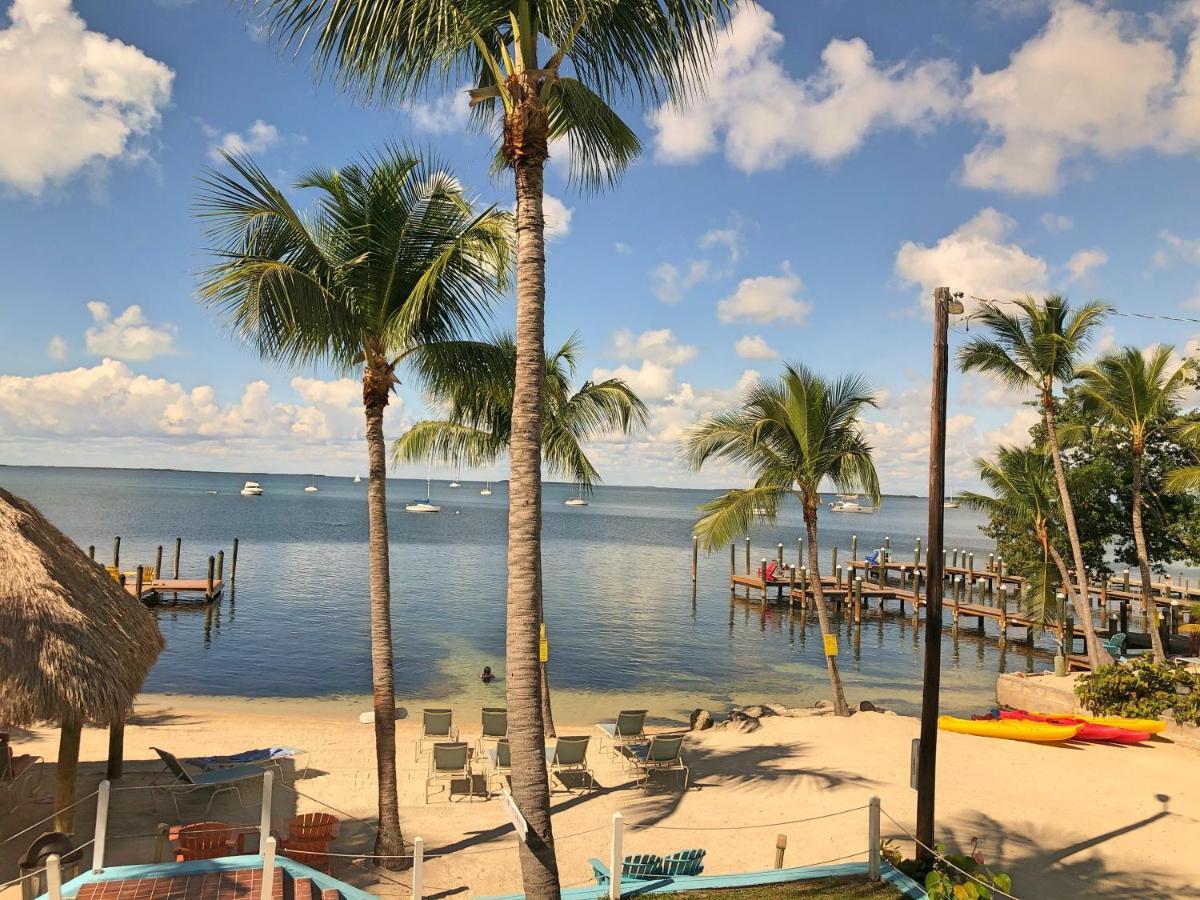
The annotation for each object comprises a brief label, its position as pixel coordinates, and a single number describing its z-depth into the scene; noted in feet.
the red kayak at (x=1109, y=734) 48.70
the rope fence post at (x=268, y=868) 21.38
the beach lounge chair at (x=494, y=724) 45.96
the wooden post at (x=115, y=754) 33.90
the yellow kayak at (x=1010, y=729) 47.96
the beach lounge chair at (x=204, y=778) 34.19
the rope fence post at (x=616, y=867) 24.06
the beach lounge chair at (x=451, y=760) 38.58
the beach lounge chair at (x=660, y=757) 39.83
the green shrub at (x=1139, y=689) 52.80
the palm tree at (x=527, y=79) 18.98
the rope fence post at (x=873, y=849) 26.63
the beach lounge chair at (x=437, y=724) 47.73
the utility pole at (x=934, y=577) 28.37
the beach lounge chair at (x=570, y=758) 39.24
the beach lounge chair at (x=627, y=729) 44.62
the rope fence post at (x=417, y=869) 22.81
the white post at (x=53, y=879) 19.14
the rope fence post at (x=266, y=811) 26.40
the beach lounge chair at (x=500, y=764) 41.70
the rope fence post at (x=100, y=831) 23.40
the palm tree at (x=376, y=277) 29.68
